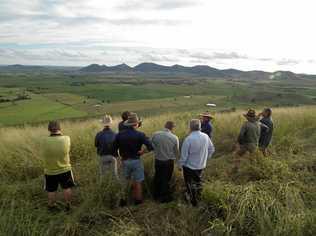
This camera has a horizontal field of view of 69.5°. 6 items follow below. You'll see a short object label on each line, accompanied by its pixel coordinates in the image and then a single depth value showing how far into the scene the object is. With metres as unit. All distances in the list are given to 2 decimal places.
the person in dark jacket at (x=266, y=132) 5.68
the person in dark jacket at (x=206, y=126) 5.61
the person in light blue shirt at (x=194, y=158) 4.14
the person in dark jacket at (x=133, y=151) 4.15
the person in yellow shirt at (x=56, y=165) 4.06
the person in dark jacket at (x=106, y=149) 4.51
